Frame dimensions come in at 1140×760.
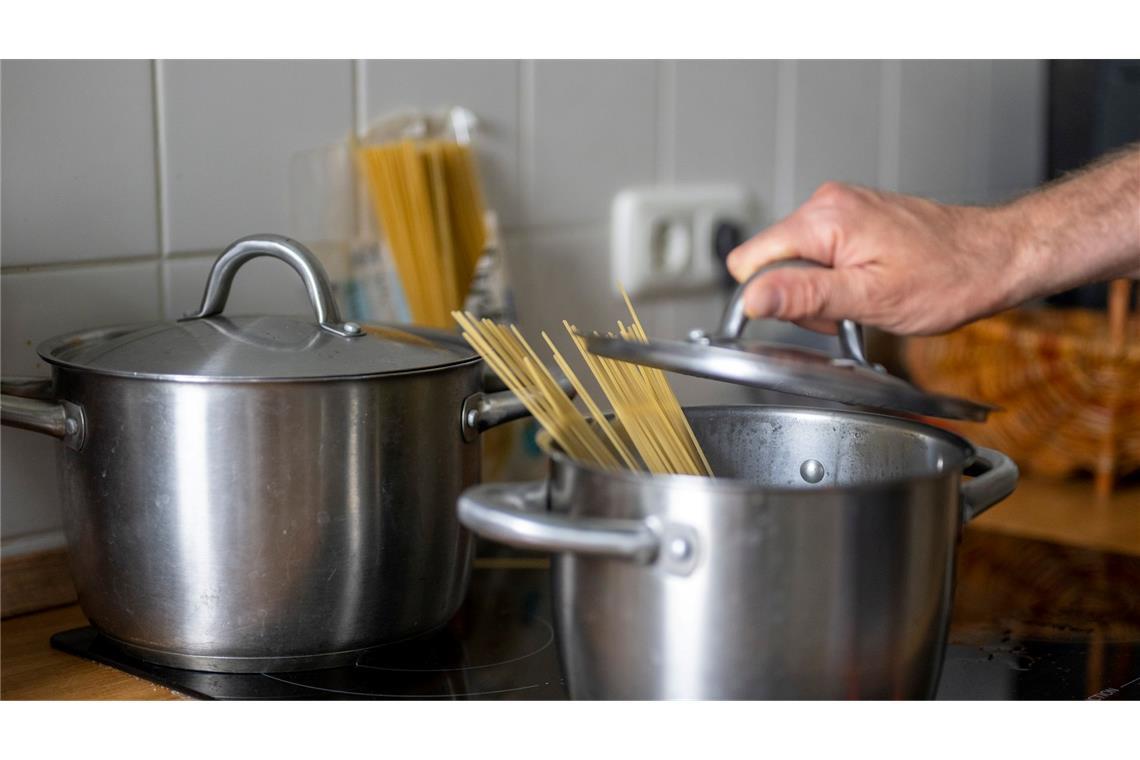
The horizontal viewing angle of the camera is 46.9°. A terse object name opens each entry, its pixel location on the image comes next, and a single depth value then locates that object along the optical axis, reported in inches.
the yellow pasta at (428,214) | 36.0
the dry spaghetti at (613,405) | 23.4
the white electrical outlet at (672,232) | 44.2
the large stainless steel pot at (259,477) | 24.5
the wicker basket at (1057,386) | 43.8
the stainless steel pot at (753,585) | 19.2
